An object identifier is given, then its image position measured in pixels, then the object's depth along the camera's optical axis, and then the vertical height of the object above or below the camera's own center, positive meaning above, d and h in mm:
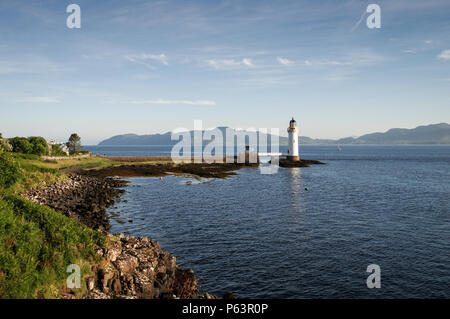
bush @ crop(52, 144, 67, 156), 90688 +795
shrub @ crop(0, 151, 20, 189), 27609 -1606
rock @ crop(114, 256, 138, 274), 15867 -6006
